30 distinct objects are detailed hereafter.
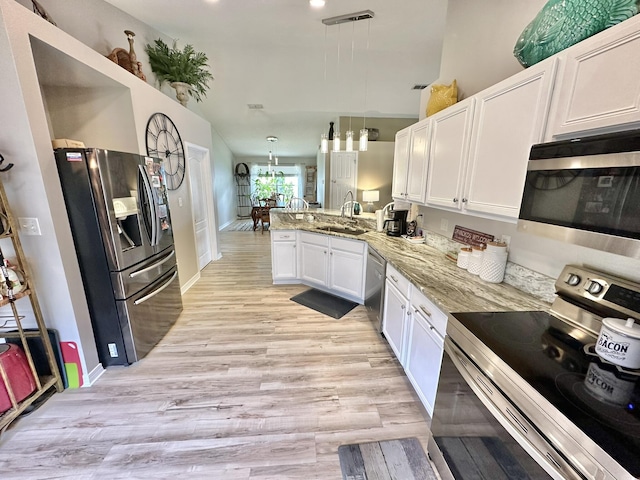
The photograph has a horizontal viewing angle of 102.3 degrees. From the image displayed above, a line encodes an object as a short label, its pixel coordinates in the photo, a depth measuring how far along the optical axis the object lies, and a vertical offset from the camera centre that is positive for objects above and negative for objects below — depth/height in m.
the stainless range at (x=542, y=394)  0.67 -0.63
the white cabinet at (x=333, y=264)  3.05 -1.01
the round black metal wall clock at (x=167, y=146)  2.87 +0.45
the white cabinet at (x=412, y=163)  2.24 +0.20
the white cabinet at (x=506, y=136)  1.20 +0.25
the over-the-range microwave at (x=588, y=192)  0.80 -0.03
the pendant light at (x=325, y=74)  3.48 +1.95
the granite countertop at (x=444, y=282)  1.40 -0.63
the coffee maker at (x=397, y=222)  3.04 -0.44
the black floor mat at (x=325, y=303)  3.07 -1.47
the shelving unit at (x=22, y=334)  1.52 -1.00
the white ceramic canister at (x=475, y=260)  1.84 -0.54
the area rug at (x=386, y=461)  1.36 -1.51
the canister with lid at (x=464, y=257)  1.96 -0.55
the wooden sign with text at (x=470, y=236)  1.94 -0.41
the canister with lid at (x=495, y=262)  1.70 -0.50
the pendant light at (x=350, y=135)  3.06 +0.58
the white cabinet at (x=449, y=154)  1.72 +0.22
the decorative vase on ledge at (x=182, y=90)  3.36 +1.22
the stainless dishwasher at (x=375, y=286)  2.46 -1.04
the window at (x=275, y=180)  10.93 +0.18
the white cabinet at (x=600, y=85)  0.88 +0.37
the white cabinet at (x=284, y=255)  3.66 -1.00
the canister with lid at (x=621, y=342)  0.85 -0.52
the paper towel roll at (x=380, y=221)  3.36 -0.47
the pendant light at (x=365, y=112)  3.07 +1.76
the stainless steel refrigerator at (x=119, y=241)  1.81 -0.45
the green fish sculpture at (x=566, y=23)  1.00 +0.68
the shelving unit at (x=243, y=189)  10.68 -0.20
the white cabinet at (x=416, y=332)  1.50 -1.00
